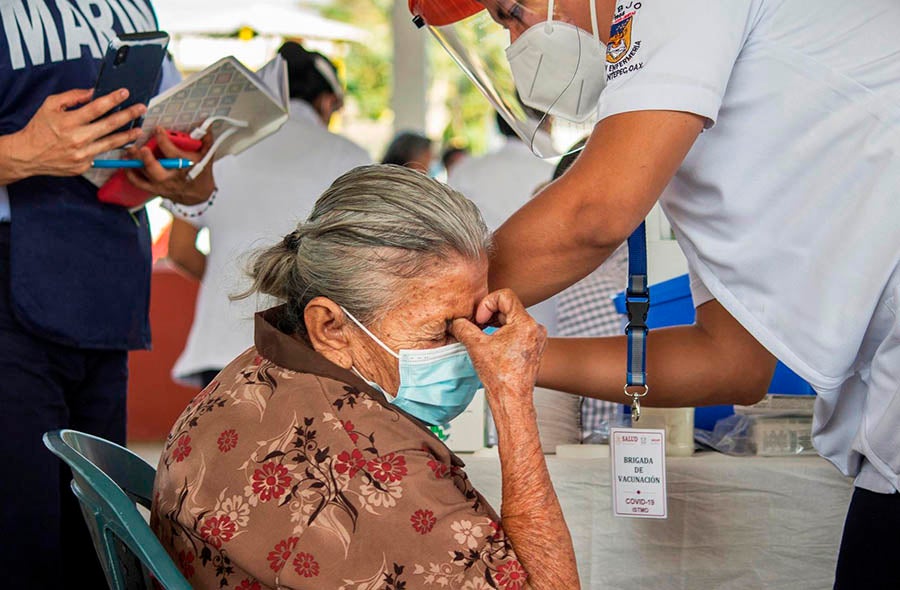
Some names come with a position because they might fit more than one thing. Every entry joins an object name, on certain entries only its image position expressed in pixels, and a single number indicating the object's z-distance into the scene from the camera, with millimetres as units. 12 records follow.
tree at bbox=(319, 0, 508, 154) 20594
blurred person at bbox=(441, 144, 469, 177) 7555
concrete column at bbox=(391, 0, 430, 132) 7582
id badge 1869
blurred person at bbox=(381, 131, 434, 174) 6133
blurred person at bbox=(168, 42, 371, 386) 3549
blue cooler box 2354
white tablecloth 2199
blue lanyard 1801
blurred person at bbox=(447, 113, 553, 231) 5172
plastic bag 2307
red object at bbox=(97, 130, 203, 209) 2164
